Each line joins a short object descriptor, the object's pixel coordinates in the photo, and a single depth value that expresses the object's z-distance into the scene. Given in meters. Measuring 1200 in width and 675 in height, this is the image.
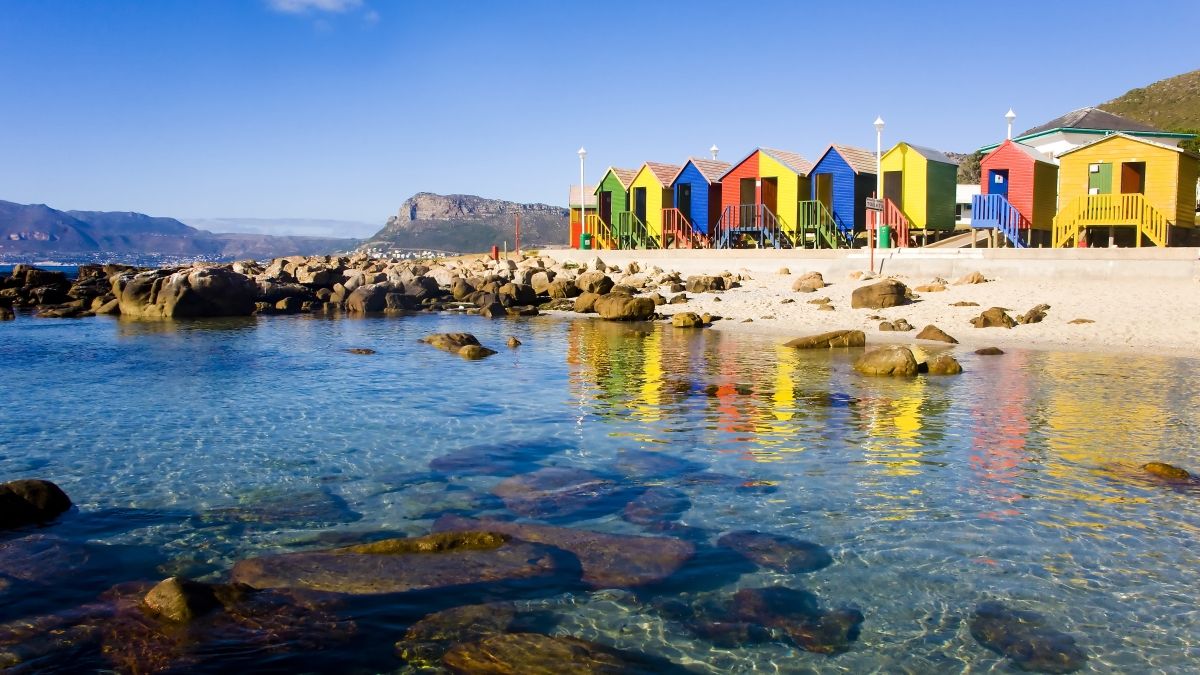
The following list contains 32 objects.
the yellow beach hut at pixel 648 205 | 43.66
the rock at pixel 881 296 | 25.38
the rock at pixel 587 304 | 30.73
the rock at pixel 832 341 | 20.48
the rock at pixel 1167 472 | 9.05
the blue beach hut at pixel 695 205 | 42.38
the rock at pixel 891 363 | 16.16
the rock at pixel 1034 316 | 22.42
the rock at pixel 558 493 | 8.33
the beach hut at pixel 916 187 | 35.34
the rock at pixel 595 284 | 33.03
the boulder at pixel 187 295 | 32.34
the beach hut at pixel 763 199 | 38.75
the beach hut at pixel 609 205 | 45.78
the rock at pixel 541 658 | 5.10
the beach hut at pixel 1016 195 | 32.84
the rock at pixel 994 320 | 22.48
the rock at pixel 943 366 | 16.30
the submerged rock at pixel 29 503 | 7.83
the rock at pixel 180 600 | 5.73
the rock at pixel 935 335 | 21.06
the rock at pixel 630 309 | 28.17
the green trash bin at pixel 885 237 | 32.03
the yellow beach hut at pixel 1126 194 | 29.81
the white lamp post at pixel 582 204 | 46.50
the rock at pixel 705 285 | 31.27
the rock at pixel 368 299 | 35.03
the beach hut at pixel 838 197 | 37.56
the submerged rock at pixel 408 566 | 6.41
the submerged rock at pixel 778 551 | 6.85
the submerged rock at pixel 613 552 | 6.61
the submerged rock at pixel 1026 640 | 5.30
